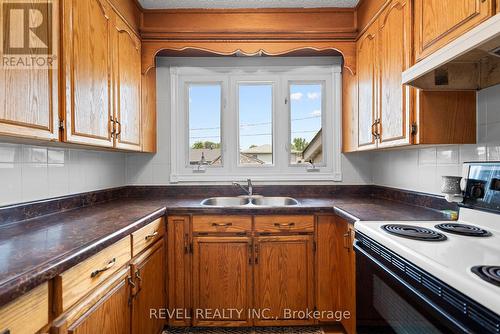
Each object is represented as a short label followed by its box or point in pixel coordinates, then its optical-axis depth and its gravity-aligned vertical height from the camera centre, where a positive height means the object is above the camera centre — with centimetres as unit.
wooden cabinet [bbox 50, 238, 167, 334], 93 -59
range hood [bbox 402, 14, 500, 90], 83 +38
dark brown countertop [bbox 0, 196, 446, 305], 75 -27
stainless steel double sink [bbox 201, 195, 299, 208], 233 -31
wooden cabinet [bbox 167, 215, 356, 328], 184 -69
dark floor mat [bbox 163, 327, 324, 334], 186 -113
